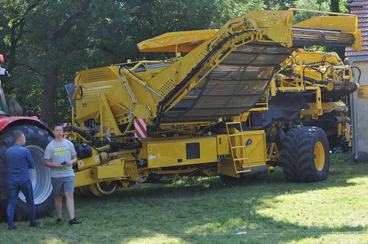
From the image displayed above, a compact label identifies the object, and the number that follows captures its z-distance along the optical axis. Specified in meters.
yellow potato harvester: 10.92
